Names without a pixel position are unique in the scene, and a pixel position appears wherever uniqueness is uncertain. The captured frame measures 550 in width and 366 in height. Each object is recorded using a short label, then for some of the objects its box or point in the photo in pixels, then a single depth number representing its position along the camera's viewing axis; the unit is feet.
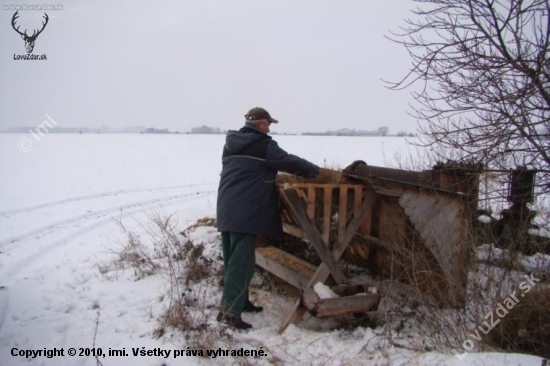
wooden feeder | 13.85
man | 13.70
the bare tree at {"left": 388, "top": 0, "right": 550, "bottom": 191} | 13.01
